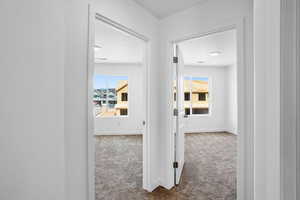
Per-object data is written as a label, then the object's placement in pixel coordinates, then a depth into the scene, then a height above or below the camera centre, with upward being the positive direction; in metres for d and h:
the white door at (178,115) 2.26 -0.23
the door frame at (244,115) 1.50 -0.15
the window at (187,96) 5.92 +0.19
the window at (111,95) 5.61 +0.20
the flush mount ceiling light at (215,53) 4.12 +1.39
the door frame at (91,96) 1.31 +0.04
